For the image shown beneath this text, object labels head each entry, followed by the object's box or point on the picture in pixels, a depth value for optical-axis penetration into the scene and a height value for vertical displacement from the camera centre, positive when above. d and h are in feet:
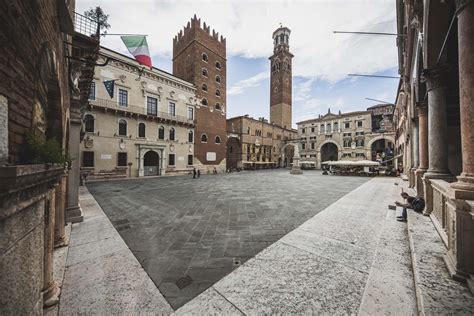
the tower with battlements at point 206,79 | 78.54 +37.15
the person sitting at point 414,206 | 14.98 -3.83
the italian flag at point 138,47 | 17.84 +11.34
